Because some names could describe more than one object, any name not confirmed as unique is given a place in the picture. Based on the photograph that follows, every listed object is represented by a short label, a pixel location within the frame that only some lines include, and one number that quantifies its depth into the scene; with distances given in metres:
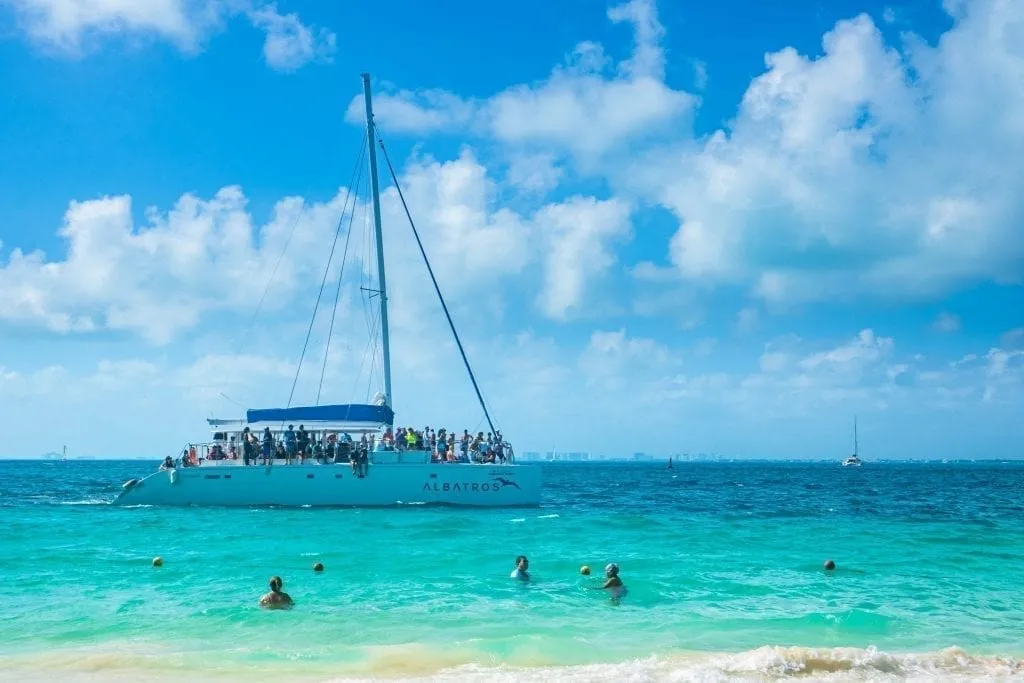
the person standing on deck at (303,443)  38.53
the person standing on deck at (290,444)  38.38
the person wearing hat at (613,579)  19.44
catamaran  37.56
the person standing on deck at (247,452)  38.47
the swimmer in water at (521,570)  20.67
